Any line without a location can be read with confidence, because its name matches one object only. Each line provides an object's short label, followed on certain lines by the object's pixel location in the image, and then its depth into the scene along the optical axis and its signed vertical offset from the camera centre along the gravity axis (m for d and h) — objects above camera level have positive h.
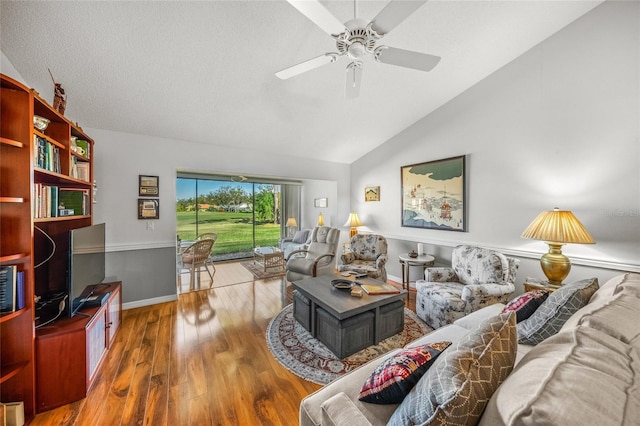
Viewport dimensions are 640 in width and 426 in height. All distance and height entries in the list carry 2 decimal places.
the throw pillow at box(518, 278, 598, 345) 1.28 -0.56
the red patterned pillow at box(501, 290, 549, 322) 1.51 -0.60
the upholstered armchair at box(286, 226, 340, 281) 3.76 -0.79
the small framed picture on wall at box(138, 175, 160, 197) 3.15 +0.34
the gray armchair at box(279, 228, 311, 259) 5.62 -0.76
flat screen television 1.76 -0.43
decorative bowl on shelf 1.65 +0.63
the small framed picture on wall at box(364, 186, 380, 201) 4.57 +0.37
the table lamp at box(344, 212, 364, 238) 4.71 -0.19
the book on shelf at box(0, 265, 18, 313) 1.36 -0.44
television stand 1.57 -1.03
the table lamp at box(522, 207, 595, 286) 2.13 -0.22
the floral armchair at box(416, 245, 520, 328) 2.31 -0.80
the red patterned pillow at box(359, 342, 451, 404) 0.92 -0.65
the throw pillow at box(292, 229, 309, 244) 5.84 -0.63
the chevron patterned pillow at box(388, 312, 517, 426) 0.64 -0.50
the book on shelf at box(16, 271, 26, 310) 1.42 -0.48
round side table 3.32 -0.69
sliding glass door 5.58 -0.04
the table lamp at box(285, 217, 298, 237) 6.83 -0.39
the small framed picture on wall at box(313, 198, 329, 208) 5.89 +0.24
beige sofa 0.50 -0.42
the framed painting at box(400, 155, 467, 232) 3.35 +0.26
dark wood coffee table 2.07 -1.00
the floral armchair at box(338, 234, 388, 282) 3.47 -0.73
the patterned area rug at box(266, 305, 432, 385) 1.94 -1.29
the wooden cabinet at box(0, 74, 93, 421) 1.43 -0.05
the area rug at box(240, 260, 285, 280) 4.55 -1.23
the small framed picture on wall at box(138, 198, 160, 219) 3.16 +0.05
